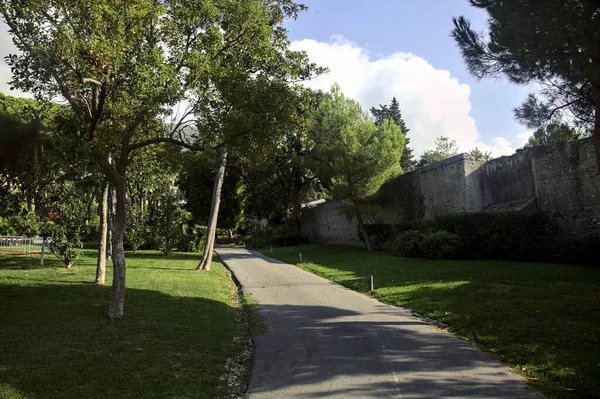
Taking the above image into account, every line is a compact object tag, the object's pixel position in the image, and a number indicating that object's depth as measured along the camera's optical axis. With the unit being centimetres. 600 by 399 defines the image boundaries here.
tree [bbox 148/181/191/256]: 2223
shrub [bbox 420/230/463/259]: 1631
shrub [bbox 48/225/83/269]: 1430
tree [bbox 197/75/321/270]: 733
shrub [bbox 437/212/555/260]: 1508
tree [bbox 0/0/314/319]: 699
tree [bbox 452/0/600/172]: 719
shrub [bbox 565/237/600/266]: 1371
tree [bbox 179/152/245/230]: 3741
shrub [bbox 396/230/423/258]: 1790
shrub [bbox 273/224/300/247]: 3488
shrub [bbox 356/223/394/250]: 2378
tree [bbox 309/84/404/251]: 2258
